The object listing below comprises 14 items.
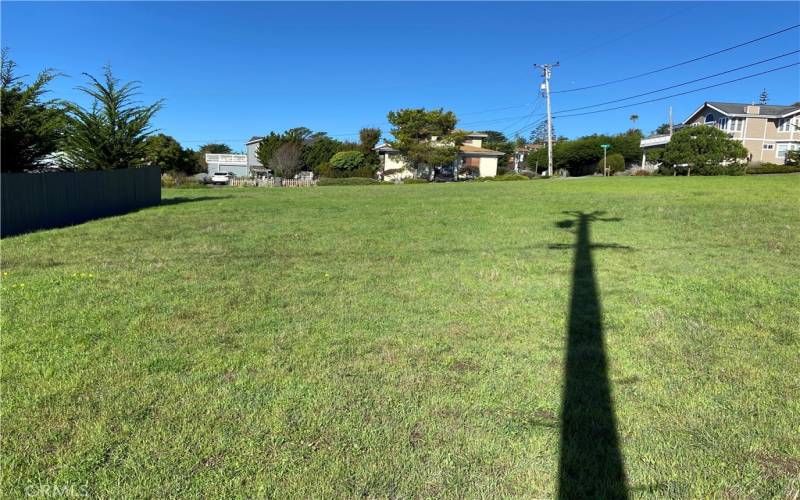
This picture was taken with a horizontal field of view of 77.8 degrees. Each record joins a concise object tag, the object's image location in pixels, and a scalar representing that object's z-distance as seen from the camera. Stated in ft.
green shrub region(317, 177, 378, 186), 132.26
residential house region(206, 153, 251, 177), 221.46
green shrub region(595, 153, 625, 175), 172.24
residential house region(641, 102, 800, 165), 166.50
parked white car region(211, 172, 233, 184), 157.38
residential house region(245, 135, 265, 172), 225.62
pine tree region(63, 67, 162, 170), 52.26
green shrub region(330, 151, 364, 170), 167.43
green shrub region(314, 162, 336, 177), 165.68
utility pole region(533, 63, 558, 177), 145.28
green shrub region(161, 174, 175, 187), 110.72
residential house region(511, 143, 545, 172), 244.01
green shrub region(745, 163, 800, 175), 117.70
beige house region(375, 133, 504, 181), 160.66
